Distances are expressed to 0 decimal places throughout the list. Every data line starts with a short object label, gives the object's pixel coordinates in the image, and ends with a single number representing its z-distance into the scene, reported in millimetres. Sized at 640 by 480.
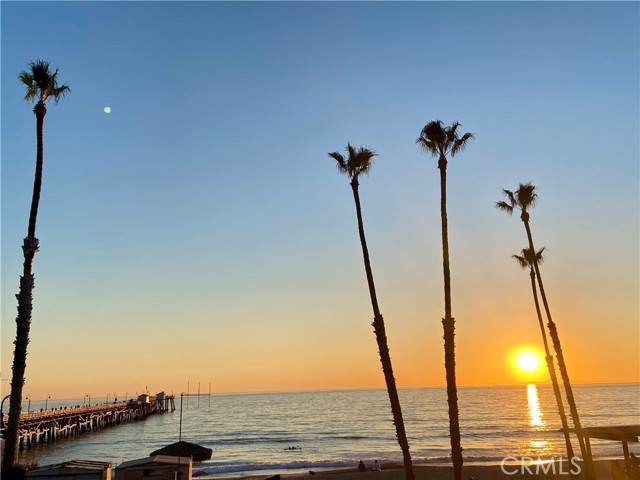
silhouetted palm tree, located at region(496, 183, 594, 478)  24833
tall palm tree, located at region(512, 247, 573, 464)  27672
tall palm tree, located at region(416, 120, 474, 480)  17484
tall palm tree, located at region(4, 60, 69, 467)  19812
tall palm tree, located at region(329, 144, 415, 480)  18438
